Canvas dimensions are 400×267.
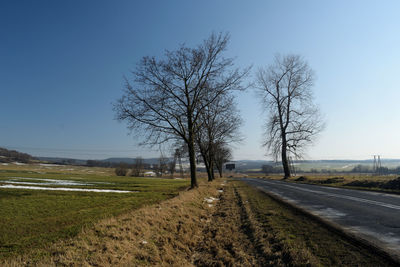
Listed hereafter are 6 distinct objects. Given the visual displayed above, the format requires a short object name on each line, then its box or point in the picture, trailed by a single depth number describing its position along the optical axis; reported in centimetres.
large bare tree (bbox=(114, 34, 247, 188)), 1681
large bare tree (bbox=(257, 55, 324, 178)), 3228
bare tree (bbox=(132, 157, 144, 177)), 8098
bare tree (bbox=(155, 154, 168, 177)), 9838
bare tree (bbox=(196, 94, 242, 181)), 2639
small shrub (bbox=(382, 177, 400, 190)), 1456
